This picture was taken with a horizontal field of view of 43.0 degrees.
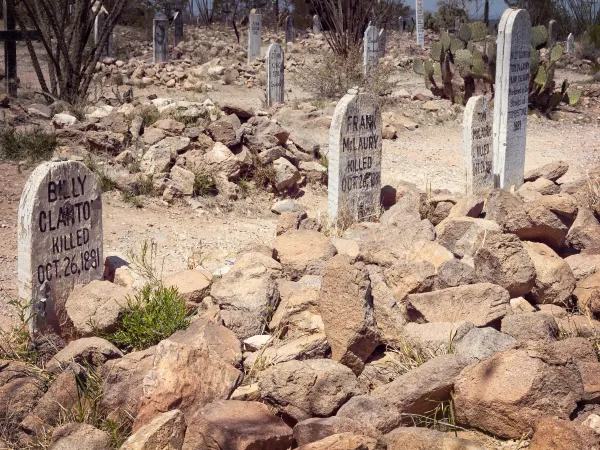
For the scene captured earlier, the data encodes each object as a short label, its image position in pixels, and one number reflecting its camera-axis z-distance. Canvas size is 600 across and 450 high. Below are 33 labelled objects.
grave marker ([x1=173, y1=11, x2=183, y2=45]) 26.55
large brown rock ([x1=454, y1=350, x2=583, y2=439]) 3.21
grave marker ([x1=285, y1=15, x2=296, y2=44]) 29.34
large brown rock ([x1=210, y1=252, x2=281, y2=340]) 4.28
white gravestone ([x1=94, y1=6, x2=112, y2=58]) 22.11
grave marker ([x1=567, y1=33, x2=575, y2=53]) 28.83
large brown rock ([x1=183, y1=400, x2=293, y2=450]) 3.00
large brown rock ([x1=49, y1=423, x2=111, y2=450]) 3.16
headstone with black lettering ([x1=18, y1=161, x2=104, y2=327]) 4.41
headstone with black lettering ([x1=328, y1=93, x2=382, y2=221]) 6.98
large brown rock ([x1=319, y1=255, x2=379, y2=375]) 3.90
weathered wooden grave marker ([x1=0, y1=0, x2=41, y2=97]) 12.81
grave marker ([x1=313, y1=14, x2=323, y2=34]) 31.88
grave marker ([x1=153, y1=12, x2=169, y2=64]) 20.98
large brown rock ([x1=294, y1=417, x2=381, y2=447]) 3.08
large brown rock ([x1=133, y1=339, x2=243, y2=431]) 3.39
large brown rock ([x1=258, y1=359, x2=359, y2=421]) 3.40
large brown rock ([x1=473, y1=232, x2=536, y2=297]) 4.58
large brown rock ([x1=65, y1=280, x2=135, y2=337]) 4.26
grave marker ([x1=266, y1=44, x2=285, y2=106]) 14.38
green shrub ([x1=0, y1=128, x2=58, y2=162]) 7.93
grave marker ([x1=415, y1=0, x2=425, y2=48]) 27.39
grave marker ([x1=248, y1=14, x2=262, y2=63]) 22.47
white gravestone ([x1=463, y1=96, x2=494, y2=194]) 8.38
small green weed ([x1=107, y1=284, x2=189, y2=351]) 4.20
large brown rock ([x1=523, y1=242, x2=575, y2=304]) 4.74
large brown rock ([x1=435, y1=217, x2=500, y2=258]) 5.61
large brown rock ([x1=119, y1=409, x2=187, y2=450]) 3.06
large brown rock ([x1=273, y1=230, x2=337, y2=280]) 5.02
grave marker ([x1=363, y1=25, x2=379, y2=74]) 18.63
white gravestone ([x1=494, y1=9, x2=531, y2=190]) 8.45
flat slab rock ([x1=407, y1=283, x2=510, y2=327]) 4.14
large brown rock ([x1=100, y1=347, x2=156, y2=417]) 3.55
